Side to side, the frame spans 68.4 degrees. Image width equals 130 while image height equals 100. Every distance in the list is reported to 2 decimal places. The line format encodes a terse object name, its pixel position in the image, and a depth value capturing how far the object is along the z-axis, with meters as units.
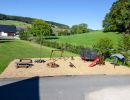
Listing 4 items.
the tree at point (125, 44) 11.21
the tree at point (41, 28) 34.88
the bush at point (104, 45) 11.99
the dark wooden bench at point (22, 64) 9.18
